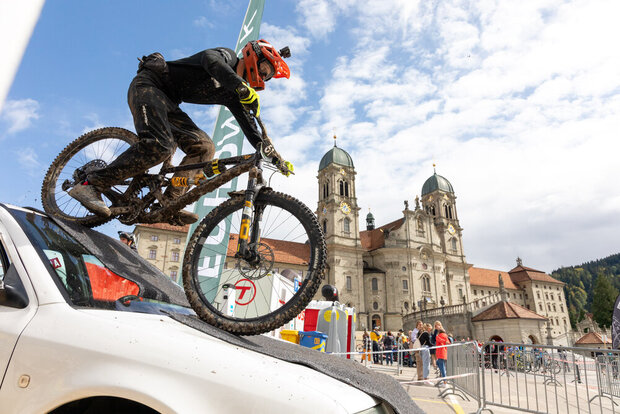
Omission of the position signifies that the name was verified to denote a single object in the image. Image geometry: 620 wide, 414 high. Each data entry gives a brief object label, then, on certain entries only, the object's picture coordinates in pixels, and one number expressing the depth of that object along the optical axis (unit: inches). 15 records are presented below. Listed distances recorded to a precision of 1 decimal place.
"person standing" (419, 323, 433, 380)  442.3
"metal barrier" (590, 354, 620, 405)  265.6
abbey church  1929.1
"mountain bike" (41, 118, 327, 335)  90.4
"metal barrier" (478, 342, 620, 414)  247.1
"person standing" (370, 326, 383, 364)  775.0
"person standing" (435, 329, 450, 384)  423.3
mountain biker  114.0
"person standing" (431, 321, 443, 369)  475.5
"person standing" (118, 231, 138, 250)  204.8
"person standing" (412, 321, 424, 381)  457.2
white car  48.6
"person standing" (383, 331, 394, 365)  829.8
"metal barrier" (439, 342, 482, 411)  281.7
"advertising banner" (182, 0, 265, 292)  367.4
